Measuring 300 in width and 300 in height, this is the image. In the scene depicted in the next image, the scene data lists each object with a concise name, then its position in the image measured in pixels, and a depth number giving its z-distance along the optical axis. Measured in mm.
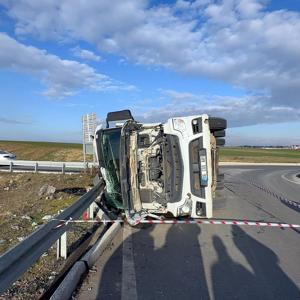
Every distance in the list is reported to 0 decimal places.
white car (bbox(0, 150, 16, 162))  23179
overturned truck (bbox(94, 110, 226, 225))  5682
